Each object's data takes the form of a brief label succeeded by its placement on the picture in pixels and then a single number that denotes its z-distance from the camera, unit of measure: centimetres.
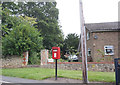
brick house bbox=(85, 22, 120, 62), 1388
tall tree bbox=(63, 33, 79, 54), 2233
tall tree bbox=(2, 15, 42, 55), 1066
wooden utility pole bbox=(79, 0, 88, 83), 508
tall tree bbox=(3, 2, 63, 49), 2161
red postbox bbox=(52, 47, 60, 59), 585
